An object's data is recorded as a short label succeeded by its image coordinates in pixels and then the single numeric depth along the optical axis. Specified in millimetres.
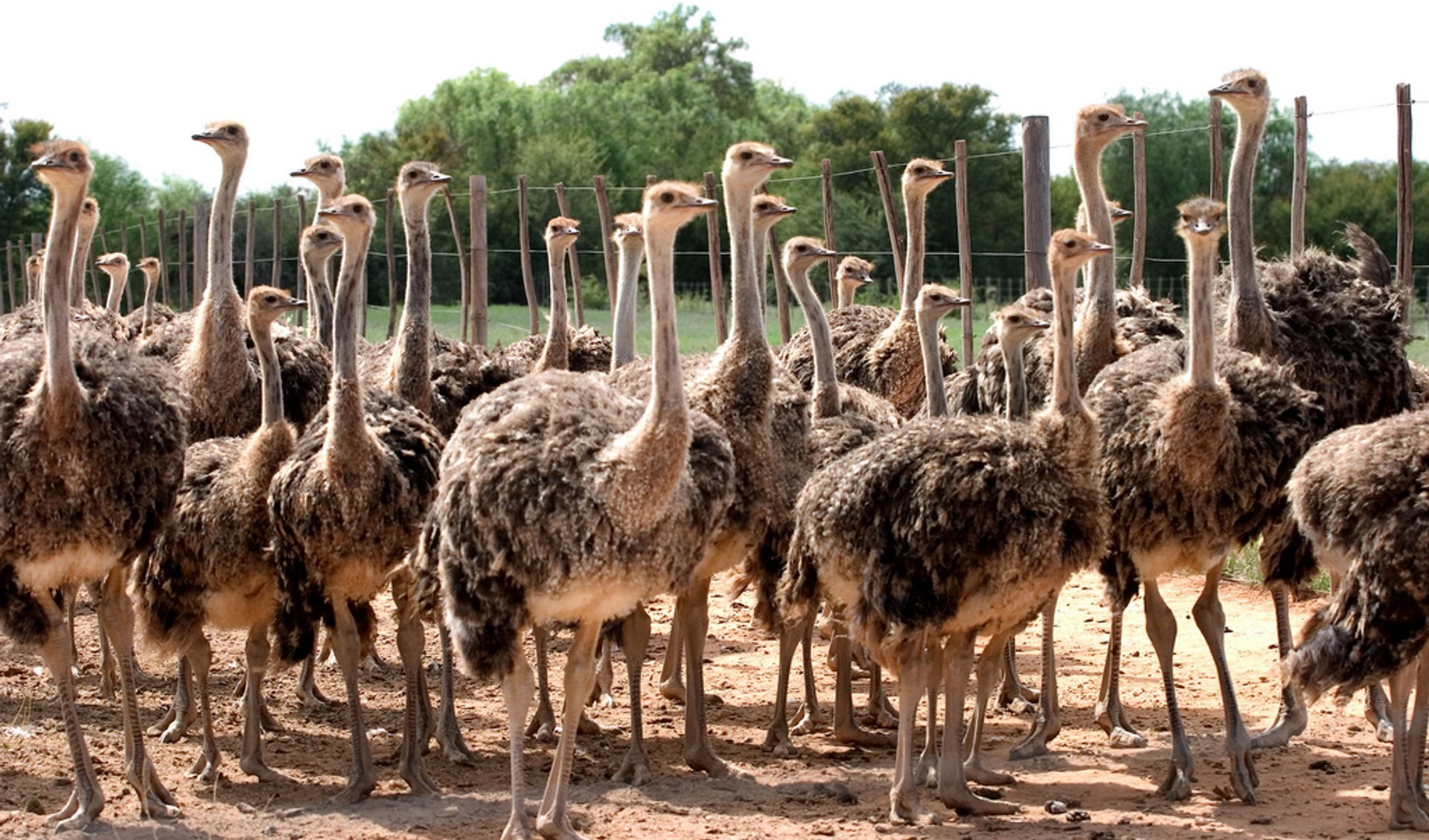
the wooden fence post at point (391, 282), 19781
